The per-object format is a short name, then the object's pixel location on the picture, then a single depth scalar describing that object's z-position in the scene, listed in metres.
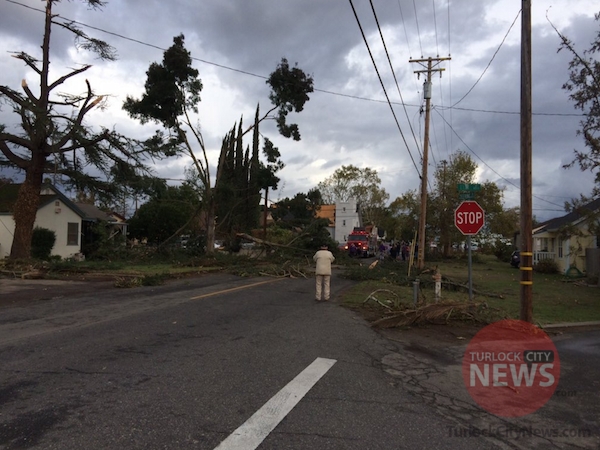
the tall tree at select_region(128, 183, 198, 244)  39.88
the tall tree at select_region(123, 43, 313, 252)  28.03
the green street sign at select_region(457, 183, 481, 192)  12.39
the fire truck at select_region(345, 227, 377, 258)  43.19
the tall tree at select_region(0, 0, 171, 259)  20.16
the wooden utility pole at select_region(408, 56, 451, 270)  24.64
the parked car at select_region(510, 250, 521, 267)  35.97
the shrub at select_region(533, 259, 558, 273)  29.78
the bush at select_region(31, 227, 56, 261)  25.70
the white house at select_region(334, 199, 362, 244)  67.81
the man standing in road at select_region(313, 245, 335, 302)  12.76
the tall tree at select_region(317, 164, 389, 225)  78.75
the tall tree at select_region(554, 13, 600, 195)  18.20
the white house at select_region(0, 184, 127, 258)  26.14
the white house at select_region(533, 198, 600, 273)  20.77
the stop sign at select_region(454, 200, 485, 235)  11.92
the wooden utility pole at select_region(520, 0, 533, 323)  9.64
